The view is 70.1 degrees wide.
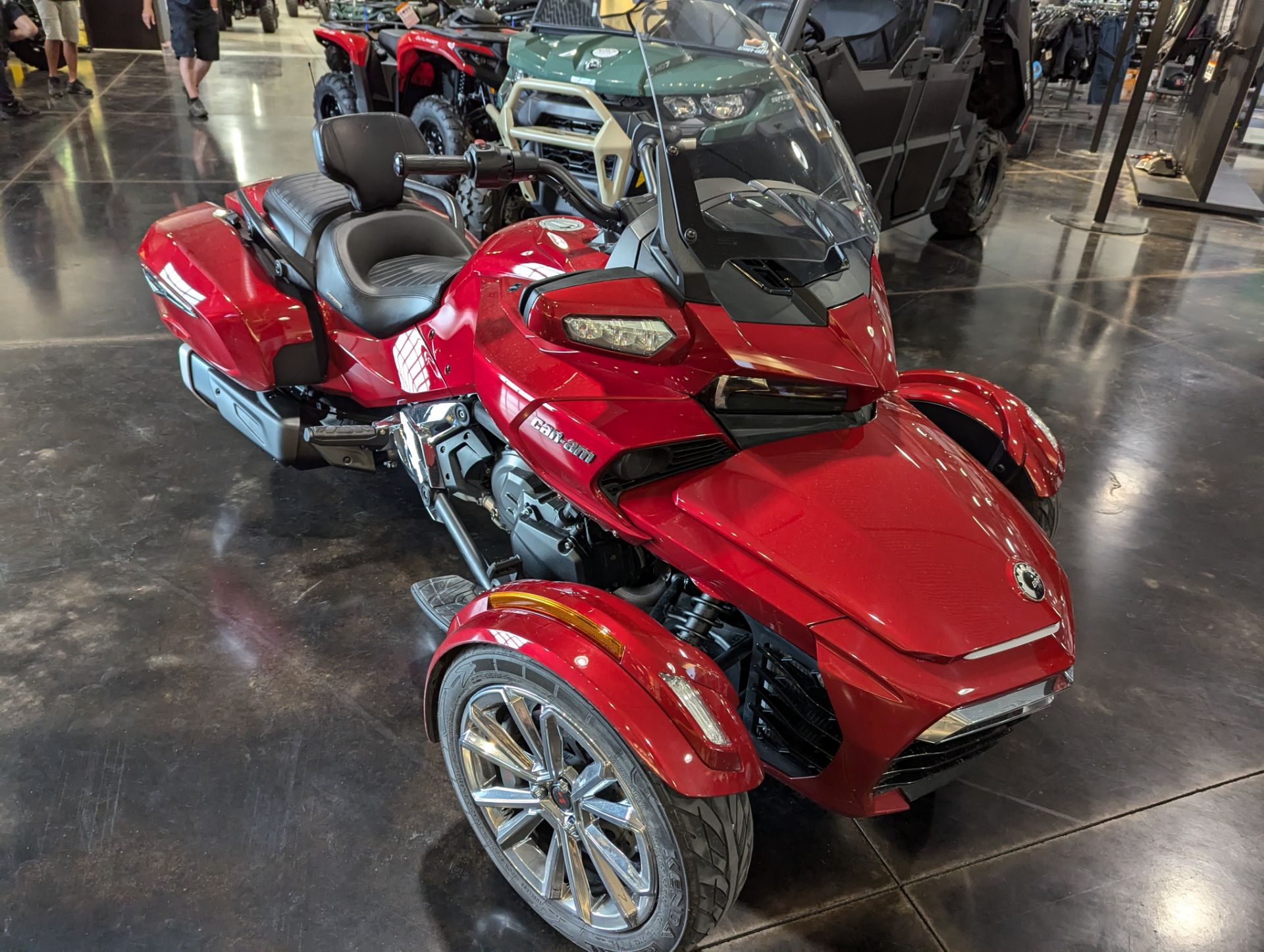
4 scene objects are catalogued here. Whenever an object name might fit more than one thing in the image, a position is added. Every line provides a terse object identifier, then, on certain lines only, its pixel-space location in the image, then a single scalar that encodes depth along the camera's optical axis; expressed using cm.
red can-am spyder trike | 144
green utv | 442
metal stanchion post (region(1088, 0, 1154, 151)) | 718
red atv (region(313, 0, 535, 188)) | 541
